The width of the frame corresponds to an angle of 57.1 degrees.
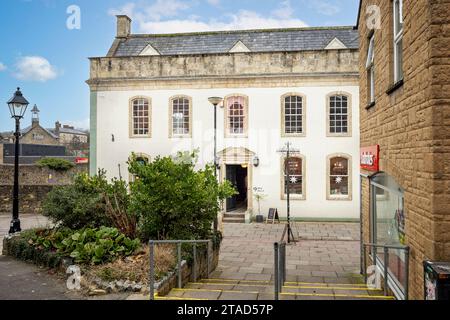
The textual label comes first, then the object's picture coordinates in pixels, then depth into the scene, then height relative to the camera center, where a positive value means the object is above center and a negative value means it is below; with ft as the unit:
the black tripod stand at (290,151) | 62.25 +2.53
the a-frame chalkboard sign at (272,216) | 62.85 -7.38
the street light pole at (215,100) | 42.47 +7.07
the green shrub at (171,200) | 28.25 -2.23
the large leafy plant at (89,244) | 24.70 -4.88
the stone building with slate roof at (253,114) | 63.77 +8.67
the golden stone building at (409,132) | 14.64 +1.55
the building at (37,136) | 193.47 +15.23
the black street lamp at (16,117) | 38.40 +4.85
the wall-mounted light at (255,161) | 64.95 +1.05
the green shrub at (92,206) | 30.99 -2.89
